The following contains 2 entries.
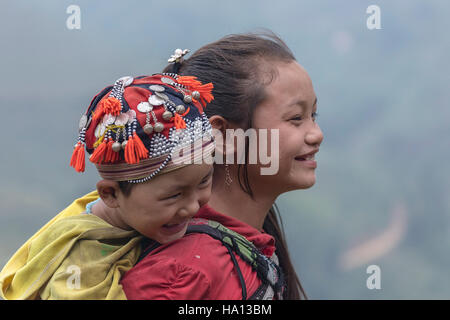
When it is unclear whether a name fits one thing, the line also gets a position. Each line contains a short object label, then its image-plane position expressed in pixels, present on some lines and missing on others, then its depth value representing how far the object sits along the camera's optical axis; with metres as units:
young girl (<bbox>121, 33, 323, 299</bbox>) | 2.67
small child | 2.54
